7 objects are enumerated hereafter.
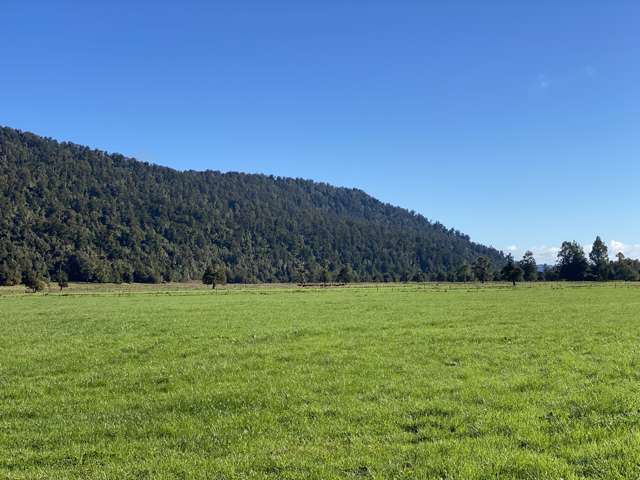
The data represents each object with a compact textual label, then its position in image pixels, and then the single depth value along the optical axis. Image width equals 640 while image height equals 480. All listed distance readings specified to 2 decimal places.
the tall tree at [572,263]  183.62
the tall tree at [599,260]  179.62
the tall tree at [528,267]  185.75
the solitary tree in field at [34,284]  132.07
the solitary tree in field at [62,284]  153.25
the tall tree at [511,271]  157.12
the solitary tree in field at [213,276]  163.50
